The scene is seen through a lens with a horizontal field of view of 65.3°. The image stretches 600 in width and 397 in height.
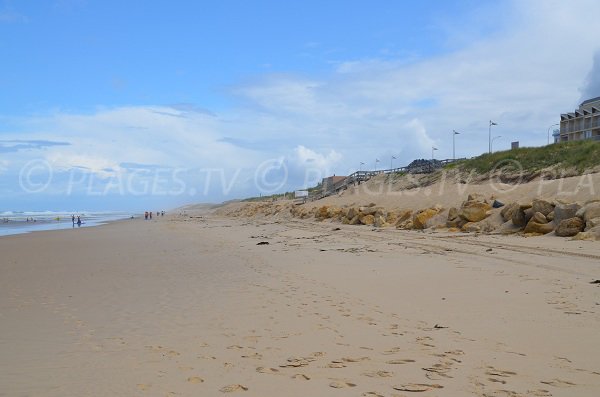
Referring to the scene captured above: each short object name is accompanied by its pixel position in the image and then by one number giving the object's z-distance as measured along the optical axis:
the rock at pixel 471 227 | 15.03
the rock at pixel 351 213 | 23.75
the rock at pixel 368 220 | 21.91
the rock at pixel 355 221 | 23.06
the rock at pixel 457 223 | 16.05
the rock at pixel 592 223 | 11.30
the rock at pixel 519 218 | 13.77
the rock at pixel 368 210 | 22.86
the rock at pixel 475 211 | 15.65
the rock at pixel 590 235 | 10.84
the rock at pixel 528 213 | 13.47
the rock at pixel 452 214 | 16.52
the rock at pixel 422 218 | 17.64
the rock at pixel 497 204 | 15.90
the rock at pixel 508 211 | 14.25
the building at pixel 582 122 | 63.09
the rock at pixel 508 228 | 13.75
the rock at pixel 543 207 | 13.13
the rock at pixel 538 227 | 12.63
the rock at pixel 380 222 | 20.60
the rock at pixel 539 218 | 12.95
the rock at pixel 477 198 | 16.76
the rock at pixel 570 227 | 11.69
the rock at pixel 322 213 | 28.55
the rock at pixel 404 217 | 19.41
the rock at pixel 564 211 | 12.23
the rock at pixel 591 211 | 11.55
